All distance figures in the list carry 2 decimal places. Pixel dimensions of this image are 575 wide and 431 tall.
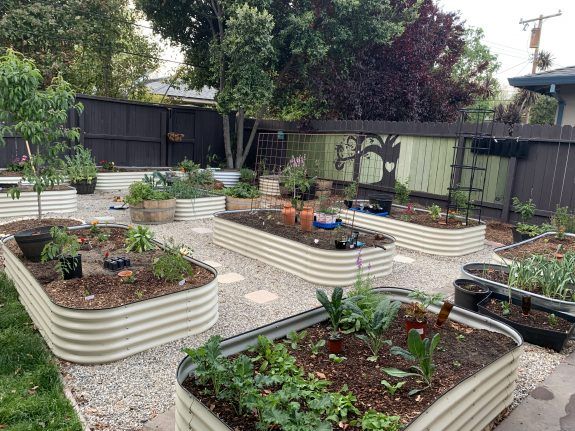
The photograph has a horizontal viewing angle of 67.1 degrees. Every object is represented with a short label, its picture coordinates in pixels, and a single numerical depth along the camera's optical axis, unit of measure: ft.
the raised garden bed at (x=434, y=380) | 6.42
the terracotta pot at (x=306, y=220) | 18.35
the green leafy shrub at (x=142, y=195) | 22.70
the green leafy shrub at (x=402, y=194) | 26.78
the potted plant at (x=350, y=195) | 25.14
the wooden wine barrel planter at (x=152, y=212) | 22.85
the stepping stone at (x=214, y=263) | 16.99
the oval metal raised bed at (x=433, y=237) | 20.17
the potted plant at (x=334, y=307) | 9.41
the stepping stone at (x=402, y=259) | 19.06
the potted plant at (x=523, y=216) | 21.46
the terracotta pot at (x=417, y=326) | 9.14
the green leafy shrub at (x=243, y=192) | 26.48
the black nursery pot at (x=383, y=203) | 24.05
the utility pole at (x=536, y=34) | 66.23
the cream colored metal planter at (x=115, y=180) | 32.14
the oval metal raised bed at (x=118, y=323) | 9.32
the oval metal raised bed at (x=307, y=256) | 15.29
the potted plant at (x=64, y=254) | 11.54
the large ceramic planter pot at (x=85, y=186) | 29.68
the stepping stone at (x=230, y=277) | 15.28
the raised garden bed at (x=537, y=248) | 16.60
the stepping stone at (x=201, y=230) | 22.25
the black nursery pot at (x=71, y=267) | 11.50
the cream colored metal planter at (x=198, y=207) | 24.44
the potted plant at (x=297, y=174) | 22.55
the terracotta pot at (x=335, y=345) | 8.48
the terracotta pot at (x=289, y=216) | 19.15
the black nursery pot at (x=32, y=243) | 12.86
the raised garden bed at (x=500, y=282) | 11.97
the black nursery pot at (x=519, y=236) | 21.33
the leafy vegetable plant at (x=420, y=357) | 7.33
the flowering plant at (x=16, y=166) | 27.91
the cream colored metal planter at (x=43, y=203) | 22.47
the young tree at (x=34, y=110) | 12.98
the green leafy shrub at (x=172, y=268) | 11.64
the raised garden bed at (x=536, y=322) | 10.99
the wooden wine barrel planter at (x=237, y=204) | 26.37
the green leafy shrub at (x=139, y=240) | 14.56
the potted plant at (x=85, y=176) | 28.71
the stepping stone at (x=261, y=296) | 13.66
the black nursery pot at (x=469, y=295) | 12.48
